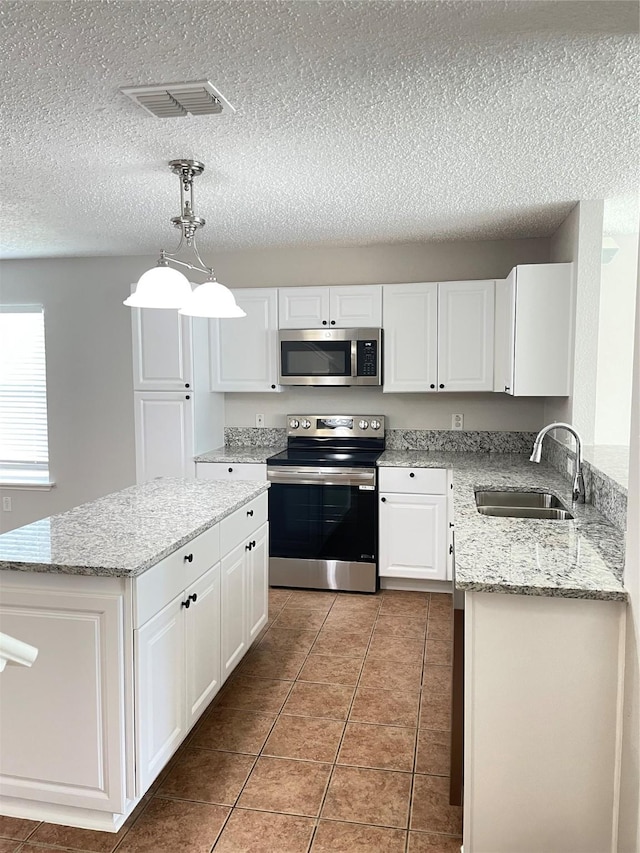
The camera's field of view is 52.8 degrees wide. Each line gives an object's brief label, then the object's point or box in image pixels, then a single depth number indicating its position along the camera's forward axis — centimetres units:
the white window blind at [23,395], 520
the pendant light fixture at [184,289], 235
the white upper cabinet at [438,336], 421
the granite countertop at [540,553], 176
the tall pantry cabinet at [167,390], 438
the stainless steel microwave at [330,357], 435
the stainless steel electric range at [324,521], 411
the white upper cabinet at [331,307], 437
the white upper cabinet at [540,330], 357
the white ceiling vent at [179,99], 195
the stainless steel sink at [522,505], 300
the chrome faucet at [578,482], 287
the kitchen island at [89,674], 189
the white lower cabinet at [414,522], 407
